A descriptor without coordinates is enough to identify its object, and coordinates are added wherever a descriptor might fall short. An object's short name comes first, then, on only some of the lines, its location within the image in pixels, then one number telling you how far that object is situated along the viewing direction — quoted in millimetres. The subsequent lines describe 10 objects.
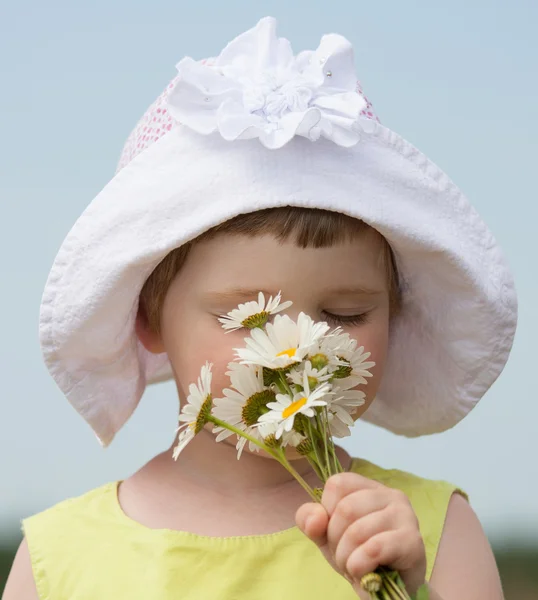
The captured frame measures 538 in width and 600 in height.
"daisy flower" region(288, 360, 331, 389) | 1109
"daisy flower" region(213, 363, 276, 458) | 1125
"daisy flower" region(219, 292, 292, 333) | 1149
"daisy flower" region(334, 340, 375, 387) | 1137
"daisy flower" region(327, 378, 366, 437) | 1145
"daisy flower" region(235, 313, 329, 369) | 1111
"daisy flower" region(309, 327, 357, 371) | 1117
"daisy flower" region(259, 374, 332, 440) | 1094
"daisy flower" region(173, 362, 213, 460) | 1123
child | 1258
